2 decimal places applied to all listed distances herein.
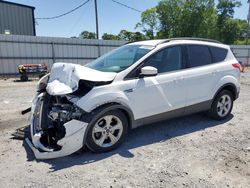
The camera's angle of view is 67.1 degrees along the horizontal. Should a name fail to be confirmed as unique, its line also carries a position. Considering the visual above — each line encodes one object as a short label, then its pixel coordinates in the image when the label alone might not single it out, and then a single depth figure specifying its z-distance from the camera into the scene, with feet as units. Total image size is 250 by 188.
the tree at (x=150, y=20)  108.78
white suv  9.10
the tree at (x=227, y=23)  109.35
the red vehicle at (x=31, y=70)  33.33
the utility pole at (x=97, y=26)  56.09
